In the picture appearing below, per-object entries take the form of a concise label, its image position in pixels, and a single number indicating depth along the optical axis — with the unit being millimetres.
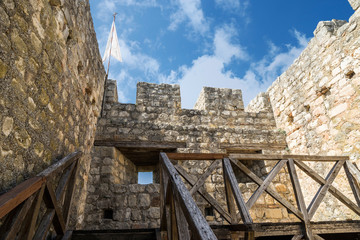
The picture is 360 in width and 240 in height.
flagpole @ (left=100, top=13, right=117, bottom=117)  4973
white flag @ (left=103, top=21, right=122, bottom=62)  6809
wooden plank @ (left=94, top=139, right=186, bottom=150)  4660
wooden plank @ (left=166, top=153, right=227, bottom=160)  2771
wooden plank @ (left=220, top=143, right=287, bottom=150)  5090
